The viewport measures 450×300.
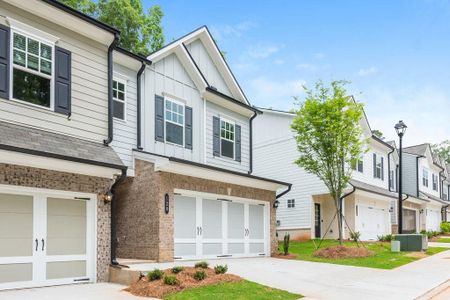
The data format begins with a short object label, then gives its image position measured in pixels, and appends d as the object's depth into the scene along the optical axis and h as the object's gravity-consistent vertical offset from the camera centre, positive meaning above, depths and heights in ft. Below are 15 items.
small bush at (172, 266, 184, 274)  36.76 -6.41
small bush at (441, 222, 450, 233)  130.78 -11.56
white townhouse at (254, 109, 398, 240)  88.28 -0.94
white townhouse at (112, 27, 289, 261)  47.26 +2.40
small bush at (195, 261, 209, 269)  39.06 -6.41
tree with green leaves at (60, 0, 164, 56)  97.45 +34.78
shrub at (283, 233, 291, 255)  62.18 -7.53
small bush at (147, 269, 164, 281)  35.27 -6.52
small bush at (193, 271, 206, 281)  35.86 -6.68
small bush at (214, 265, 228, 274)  38.47 -6.70
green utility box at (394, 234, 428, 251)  71.61 -8.36
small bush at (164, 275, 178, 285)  34.01 -6.66
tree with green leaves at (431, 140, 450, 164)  244.83 +18.82
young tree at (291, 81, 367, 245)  63.93 +7.33
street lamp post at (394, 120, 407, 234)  70.01 +8.15
